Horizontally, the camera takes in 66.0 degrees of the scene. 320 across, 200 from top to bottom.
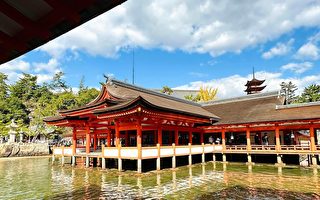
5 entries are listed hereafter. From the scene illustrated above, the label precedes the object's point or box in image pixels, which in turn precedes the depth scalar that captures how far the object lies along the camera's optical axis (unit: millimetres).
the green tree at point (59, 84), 66712
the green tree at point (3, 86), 48294
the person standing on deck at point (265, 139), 24539
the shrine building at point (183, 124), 16516
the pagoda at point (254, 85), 50900
